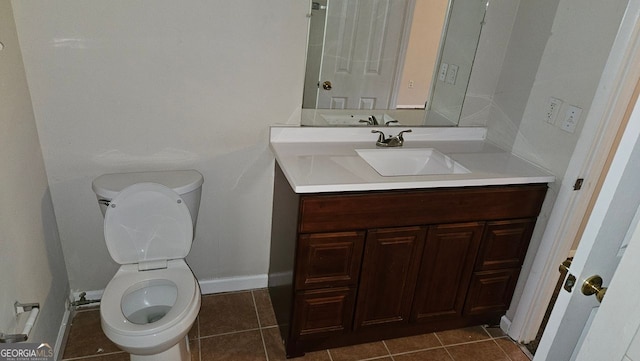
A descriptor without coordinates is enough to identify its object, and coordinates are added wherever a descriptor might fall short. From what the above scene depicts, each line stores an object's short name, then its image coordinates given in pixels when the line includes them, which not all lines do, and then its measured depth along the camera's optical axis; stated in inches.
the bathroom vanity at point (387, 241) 67.6
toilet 68.1
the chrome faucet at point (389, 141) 84.9
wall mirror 80.4
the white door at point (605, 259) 34.4
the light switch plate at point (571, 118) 71.3
